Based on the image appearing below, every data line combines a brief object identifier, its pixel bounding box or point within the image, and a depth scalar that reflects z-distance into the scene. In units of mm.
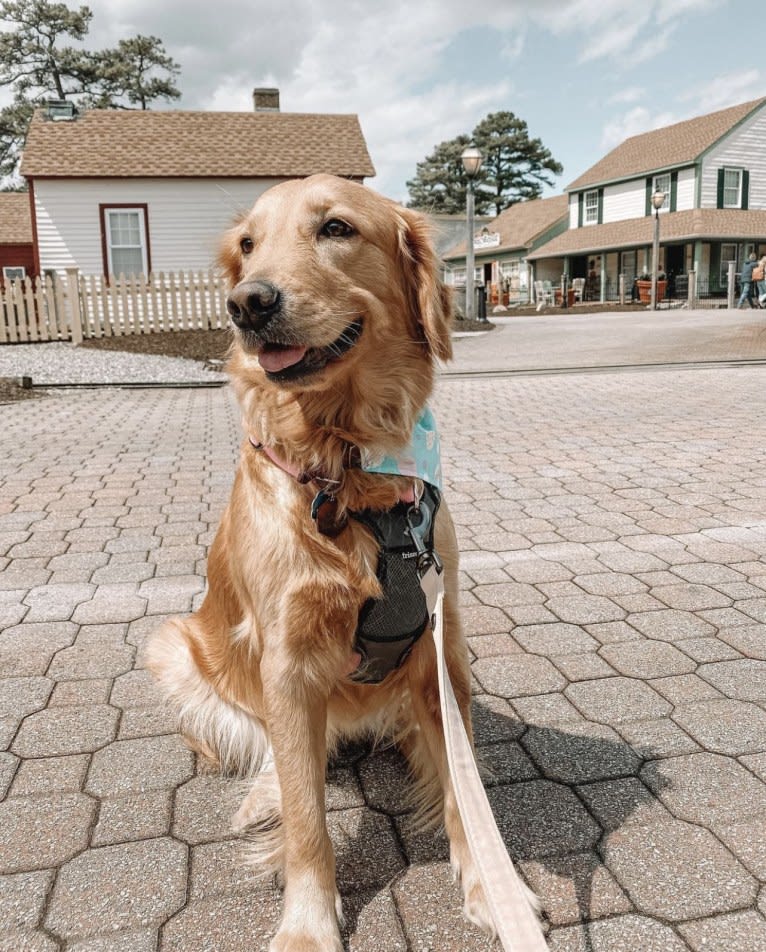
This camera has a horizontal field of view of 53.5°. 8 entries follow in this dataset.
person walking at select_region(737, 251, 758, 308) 27797
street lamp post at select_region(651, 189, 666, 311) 29328
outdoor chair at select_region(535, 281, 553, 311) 37966
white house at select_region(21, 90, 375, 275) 21688
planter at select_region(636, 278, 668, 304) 32688
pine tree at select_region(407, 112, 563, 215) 67250
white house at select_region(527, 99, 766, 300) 34688
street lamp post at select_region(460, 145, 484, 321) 20359
